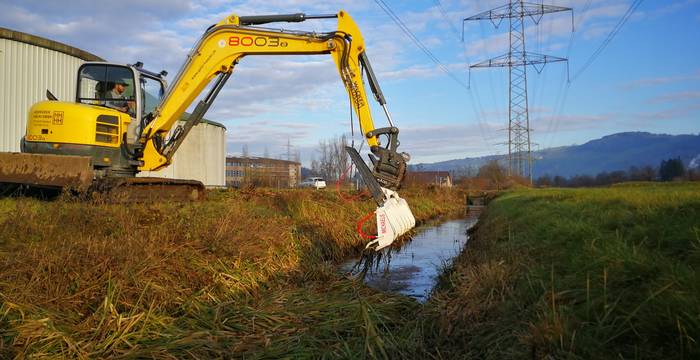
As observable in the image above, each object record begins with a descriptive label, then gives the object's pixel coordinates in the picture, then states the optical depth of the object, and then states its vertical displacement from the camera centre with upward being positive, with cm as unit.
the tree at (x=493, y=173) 5389 +142
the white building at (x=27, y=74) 1723 +403
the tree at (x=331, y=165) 5987 +277
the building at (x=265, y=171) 4231 +170
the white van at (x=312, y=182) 4971 +40
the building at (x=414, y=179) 3445 +45
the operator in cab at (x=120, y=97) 1125 +196
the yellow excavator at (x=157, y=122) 887 +133
